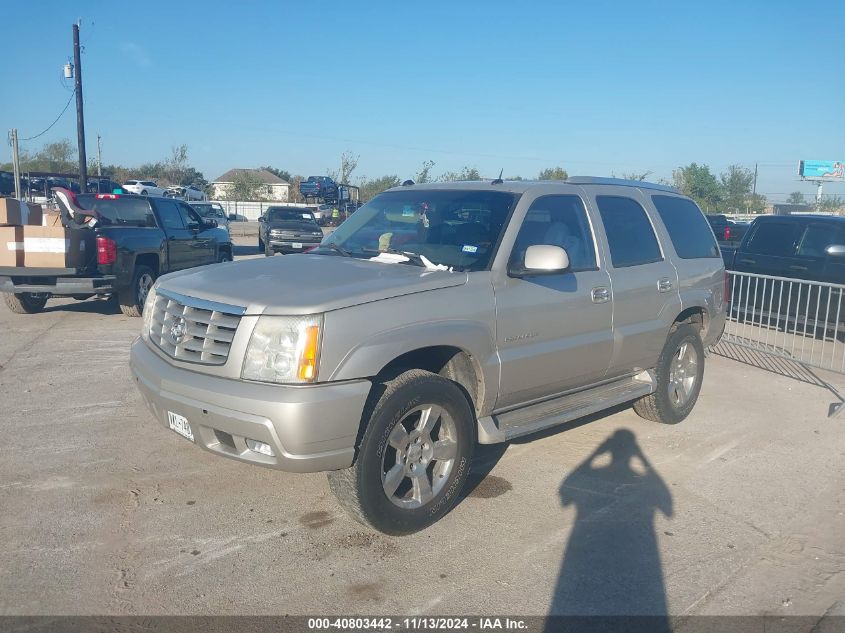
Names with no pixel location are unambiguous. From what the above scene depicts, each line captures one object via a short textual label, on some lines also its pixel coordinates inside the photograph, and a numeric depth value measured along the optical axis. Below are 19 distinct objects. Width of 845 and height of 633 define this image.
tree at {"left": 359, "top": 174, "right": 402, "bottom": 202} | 50.78
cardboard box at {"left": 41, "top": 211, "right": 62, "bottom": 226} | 10.34
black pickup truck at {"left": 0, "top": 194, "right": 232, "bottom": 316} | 10.13
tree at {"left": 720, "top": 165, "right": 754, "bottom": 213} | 55.39
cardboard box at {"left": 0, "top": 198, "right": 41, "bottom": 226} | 9.91
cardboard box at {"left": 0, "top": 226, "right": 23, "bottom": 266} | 9.96
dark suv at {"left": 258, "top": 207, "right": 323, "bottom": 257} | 22.88
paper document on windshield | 4.75
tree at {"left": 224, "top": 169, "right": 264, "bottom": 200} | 63.09
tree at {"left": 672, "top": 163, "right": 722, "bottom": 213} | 51.38
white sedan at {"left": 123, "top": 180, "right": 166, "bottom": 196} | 35.22
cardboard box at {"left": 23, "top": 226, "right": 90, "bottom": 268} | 9.95
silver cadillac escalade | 3.83
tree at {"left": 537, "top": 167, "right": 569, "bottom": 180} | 28.19
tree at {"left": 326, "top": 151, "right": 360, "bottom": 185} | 61.25
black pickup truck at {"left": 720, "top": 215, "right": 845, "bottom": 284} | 10.76
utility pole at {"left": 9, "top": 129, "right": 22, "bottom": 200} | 22.56
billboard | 67.48
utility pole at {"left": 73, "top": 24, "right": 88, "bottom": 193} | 25.33
